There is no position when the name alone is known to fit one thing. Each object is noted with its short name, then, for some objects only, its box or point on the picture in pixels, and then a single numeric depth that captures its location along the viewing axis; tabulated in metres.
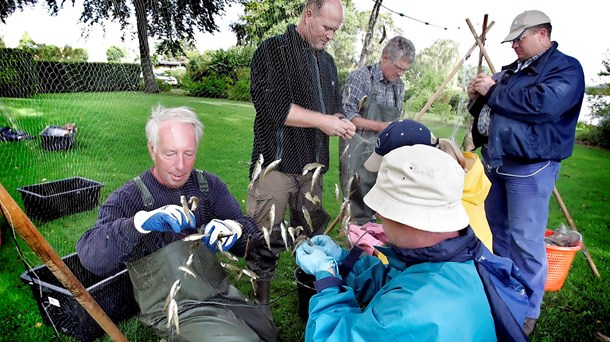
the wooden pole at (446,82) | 4.29
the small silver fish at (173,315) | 2.02
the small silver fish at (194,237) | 2.03
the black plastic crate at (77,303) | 2.65
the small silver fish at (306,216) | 2.98
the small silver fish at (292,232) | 2.76
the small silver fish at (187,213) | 2.02
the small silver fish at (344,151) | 4.17
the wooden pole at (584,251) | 4.32
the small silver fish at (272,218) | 2.77
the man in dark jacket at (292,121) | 2.75
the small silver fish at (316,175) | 3.00
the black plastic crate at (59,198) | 3.14
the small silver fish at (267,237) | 2.52
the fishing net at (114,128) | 2.08
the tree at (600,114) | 12.05
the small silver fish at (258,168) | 2.84
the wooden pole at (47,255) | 1.63
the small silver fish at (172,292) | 2.02
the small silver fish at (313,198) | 3.03
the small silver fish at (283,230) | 2.72
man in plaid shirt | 3.92
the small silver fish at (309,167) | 2.99
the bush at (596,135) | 12.36
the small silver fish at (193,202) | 2.25
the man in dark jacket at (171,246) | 2.08
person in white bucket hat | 1.38
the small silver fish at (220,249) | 2.26
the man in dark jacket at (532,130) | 3.29
